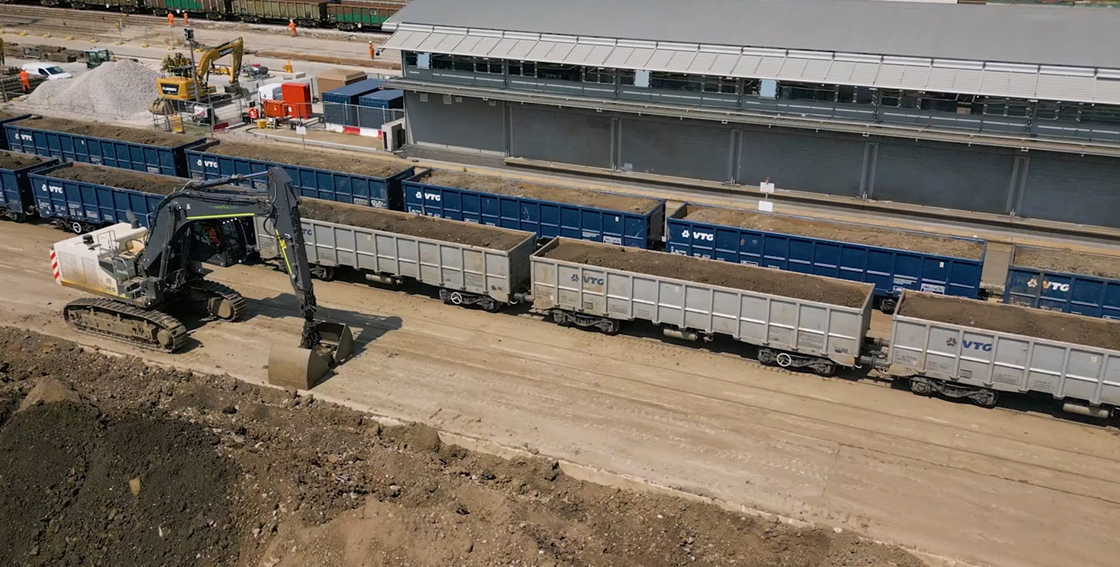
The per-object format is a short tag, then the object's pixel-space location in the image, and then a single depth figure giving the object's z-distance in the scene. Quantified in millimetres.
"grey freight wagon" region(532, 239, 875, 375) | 24344
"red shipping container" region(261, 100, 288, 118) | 50469
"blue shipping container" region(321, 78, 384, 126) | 48438
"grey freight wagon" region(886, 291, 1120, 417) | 21938
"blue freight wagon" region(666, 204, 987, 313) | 27688
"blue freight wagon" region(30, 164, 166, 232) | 33656
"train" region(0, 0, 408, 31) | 76812
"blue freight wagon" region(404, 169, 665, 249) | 31625
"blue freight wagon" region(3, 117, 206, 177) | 39531
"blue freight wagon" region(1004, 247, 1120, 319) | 26016
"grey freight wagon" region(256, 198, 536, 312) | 28156
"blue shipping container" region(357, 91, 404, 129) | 47344
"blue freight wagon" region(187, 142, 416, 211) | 35406
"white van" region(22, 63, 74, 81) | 59594
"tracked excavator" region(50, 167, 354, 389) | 23984
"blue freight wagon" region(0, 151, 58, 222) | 35781
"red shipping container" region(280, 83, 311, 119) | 50781
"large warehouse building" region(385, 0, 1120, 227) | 34250
